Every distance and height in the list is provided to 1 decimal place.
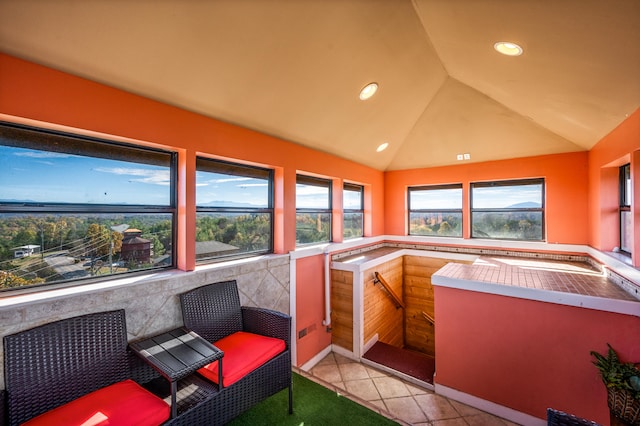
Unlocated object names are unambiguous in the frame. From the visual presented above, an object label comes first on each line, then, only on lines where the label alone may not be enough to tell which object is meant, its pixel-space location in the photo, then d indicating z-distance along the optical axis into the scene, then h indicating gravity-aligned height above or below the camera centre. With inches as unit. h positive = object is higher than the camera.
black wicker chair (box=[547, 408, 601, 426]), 53.7 -43.1
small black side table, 63.8 -38.0
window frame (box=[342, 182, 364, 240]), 193.1 +11.6
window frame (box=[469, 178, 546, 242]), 176.0 +6.5
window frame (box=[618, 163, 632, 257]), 125.3 +7.0
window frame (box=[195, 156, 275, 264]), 109.2 +6.8
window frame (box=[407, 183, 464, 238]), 203.8 +3.8
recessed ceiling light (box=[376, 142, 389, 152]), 186.4 +47.8
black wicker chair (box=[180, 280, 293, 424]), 74.4 -42.4
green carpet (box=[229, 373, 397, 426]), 89.0 -70.1
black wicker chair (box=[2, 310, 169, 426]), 58.7 -37.7
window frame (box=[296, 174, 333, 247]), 155.8 +10.8
